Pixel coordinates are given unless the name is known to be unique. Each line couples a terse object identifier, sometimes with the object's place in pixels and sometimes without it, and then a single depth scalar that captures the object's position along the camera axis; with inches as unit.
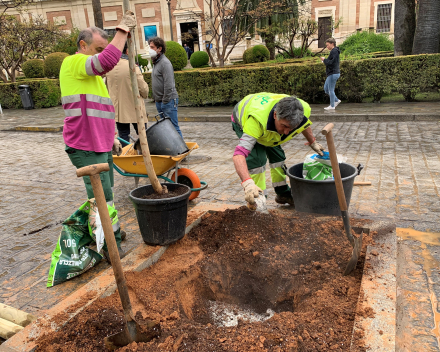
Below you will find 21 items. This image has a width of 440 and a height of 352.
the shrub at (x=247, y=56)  888.9
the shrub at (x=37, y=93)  649.6
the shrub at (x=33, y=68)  818.8
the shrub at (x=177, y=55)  671.5
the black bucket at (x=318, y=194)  129.3
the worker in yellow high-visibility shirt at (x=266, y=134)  112.8
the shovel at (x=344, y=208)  89.6
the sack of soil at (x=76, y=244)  114.0
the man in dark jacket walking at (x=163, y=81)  237.6
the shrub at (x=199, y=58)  912.3
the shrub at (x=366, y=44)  696.2
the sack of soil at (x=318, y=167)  140.3
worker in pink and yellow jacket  110.2
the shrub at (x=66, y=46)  896.3
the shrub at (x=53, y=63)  765.3
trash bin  636.7
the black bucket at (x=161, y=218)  113.7
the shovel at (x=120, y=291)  70.4
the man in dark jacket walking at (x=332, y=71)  391.2
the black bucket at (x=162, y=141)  165.6
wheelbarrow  161.8
